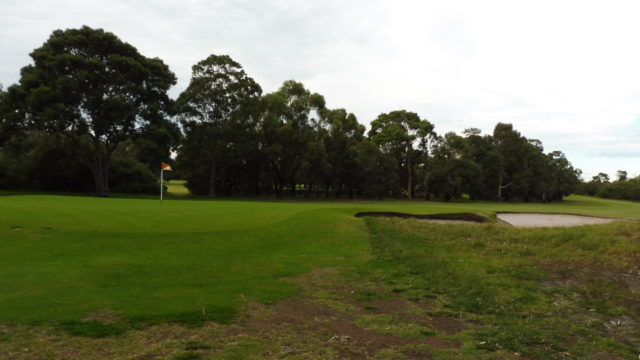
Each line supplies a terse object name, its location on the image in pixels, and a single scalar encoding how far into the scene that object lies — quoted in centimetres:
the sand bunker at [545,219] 2777
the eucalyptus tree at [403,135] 7088
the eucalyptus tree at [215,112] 5012
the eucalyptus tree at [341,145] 6316
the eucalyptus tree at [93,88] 3897
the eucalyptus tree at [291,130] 5531
